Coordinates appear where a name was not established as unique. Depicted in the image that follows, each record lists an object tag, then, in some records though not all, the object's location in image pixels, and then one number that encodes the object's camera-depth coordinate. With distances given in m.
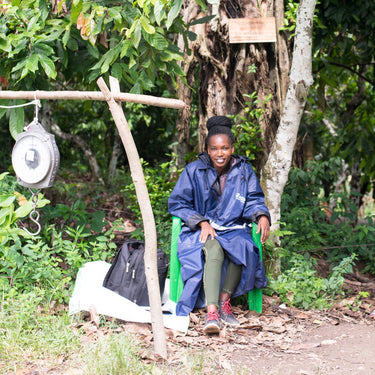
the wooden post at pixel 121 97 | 3.21
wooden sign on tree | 5.36
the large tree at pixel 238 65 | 5.50
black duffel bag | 4.12
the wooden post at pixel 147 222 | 3.23
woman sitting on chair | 4.09
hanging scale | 3.32
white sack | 3.91
